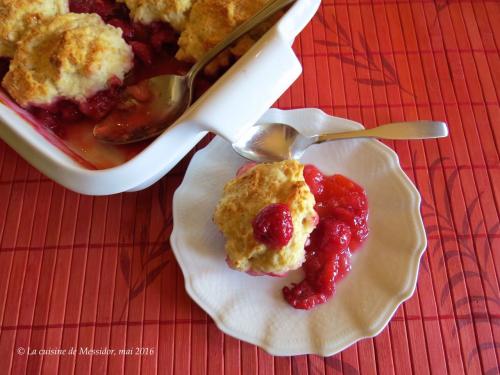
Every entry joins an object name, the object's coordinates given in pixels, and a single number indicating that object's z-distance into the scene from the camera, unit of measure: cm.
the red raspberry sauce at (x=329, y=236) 29
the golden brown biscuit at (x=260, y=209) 28
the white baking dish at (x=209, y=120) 25
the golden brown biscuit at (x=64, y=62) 29
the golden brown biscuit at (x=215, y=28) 30
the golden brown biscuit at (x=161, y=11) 31
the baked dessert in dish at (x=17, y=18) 30
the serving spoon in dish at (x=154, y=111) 30
